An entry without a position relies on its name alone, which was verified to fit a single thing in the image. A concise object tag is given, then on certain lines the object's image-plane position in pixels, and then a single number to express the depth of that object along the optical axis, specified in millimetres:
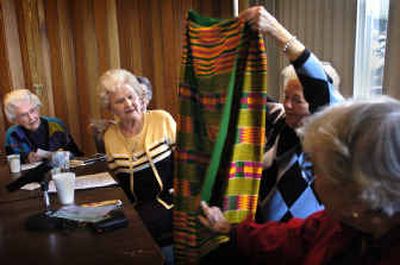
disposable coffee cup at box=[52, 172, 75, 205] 1668
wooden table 1206
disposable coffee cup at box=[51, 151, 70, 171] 2225
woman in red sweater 756
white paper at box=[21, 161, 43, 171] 2365
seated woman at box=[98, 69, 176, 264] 2162
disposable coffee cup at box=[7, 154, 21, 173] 2299
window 2148
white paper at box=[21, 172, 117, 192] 1930
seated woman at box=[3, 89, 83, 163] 2664
